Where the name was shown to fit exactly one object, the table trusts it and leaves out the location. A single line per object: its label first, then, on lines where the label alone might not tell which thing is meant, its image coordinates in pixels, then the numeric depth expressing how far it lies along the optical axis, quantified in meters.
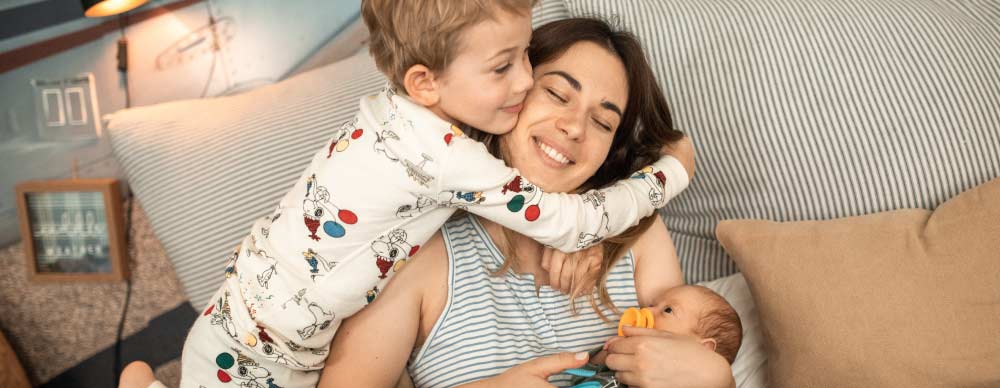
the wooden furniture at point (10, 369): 1.81
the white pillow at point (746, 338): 1.47
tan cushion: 1.15
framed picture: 1.88
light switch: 1.85
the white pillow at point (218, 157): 1.61
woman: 1.18
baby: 1.27
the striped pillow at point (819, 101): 1.44
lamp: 1.68
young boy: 1.05
